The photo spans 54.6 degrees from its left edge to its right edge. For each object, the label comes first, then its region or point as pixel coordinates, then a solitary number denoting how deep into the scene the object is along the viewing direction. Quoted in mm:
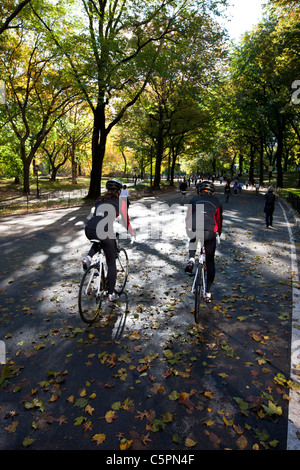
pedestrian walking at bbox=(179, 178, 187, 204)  24255
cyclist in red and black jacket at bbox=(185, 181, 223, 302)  5057
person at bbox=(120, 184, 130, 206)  16523
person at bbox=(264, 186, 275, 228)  13297
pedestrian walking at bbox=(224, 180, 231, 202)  25247
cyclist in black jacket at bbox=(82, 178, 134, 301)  4926
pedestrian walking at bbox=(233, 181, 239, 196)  33044
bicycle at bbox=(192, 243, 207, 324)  4965
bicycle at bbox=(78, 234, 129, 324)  4793
